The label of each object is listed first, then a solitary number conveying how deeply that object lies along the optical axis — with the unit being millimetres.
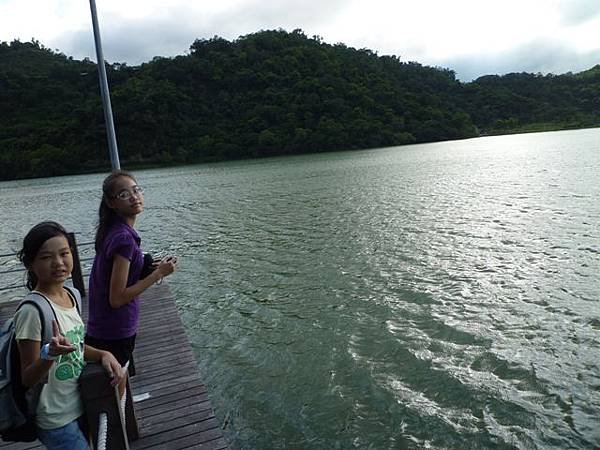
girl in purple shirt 2645
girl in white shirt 2176
